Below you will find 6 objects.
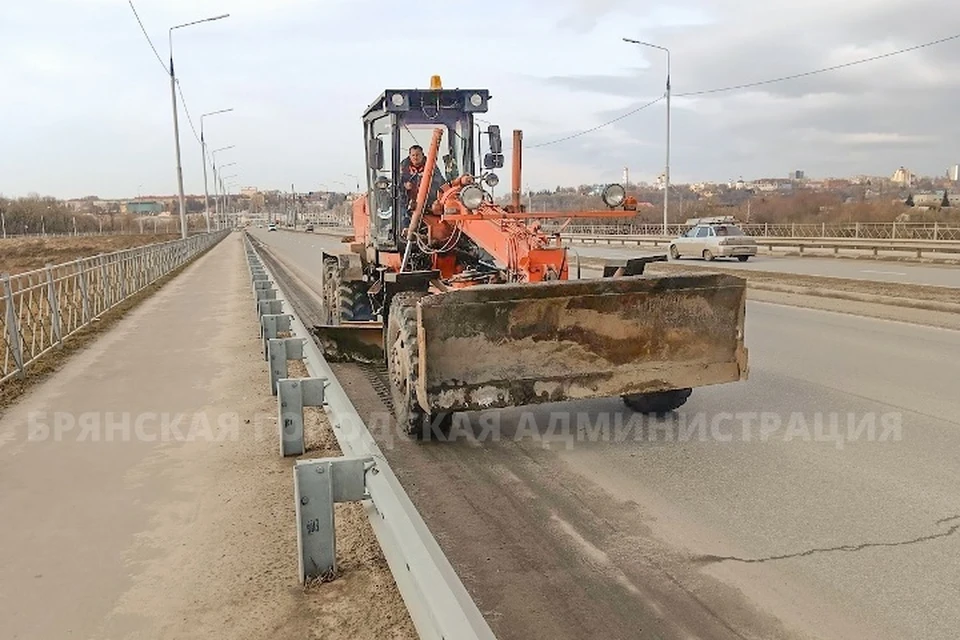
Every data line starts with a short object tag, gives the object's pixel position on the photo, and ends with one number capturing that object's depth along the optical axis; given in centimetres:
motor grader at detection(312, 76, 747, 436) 569
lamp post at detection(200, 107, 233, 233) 6206
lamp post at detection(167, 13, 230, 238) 3474
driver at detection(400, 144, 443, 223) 920
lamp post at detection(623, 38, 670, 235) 4153
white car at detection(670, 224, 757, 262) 2955
